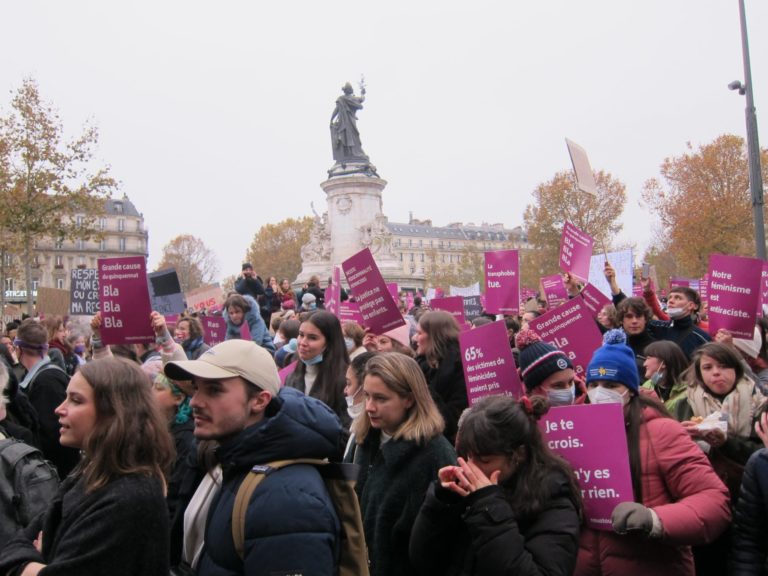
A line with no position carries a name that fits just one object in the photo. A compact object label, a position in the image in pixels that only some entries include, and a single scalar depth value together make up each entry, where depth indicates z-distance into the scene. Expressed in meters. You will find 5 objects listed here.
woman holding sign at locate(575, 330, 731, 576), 2.85
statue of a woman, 36.47
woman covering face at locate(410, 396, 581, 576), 2.59
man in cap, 2.32
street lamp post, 11.20
